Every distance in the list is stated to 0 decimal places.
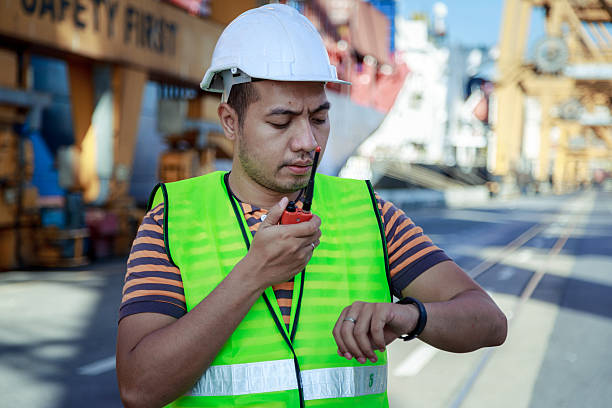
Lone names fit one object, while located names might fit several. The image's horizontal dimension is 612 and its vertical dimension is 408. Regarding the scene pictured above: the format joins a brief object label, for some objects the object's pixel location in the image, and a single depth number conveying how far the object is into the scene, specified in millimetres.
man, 1538
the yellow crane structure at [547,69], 44750
